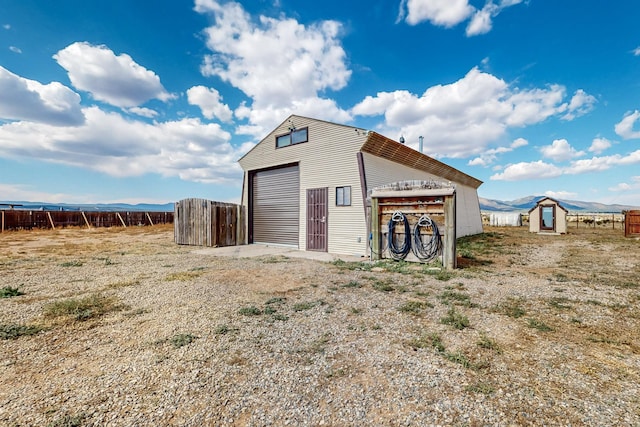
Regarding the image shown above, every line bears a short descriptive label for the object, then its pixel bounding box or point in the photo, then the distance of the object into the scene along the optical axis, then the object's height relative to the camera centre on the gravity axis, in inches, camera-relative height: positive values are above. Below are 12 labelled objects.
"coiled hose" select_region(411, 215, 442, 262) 320.8 -27.1
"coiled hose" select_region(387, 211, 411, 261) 342.3 -24.8
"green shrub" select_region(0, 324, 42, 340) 138.4 -56.5
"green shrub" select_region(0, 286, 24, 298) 204.4 -53.2
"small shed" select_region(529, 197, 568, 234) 816.9 +6.1
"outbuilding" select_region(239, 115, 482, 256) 406.3 +68.3
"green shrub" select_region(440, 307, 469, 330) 152.3 -57.5
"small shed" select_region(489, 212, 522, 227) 1283.2 -1.6
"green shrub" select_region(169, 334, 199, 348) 128.8 -56.8
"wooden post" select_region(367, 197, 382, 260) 364.2 -16.2
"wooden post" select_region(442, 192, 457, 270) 308.3 -16.2
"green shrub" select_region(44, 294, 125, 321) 167.0 -55.7
